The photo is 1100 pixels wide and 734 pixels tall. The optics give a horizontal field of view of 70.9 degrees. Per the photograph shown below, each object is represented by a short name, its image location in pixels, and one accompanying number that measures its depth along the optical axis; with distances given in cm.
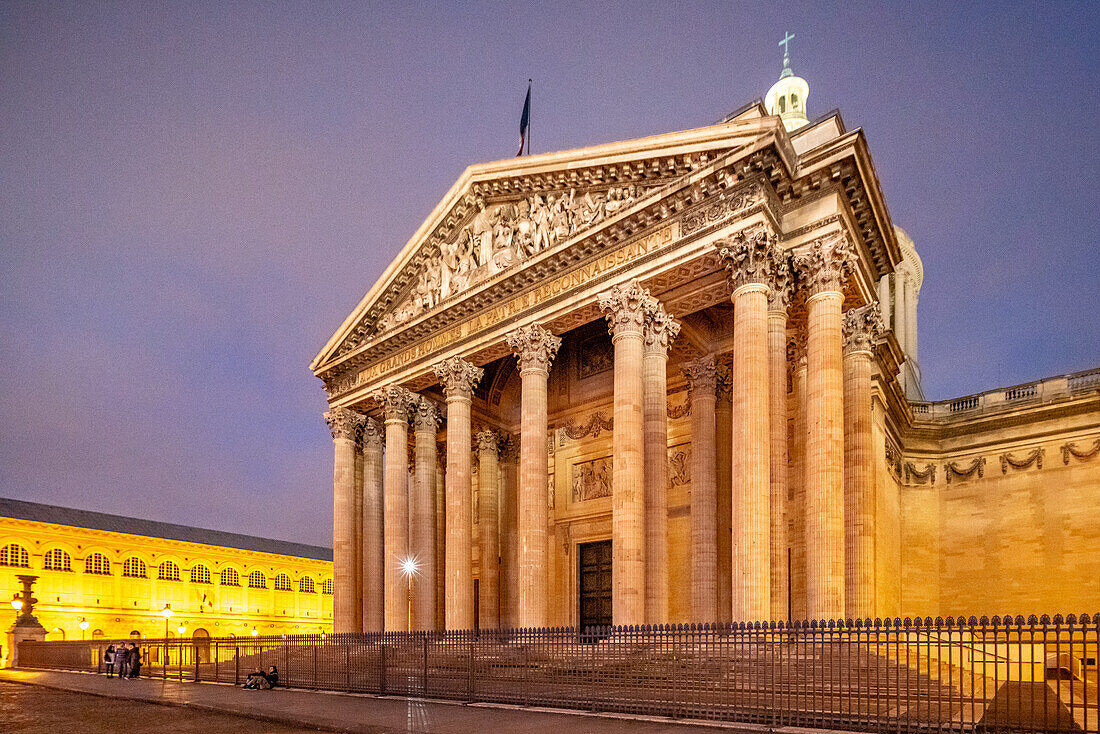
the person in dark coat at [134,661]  2322
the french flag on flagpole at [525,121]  2416
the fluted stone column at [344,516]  2720
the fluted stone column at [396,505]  2477
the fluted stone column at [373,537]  2673
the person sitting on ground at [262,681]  1769
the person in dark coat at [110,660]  2388
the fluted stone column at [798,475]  1978
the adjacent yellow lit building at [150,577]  5091
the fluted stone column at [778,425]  1700
